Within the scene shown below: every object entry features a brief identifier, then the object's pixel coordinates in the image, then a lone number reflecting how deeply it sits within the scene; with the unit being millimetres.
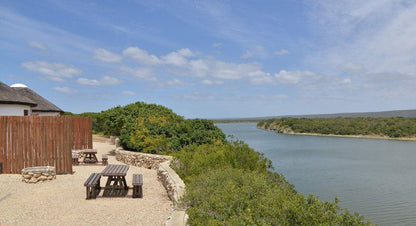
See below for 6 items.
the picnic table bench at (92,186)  7582
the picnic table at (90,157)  14180
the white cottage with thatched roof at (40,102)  23336
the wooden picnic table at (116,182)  8022
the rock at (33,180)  9836
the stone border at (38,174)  9883
